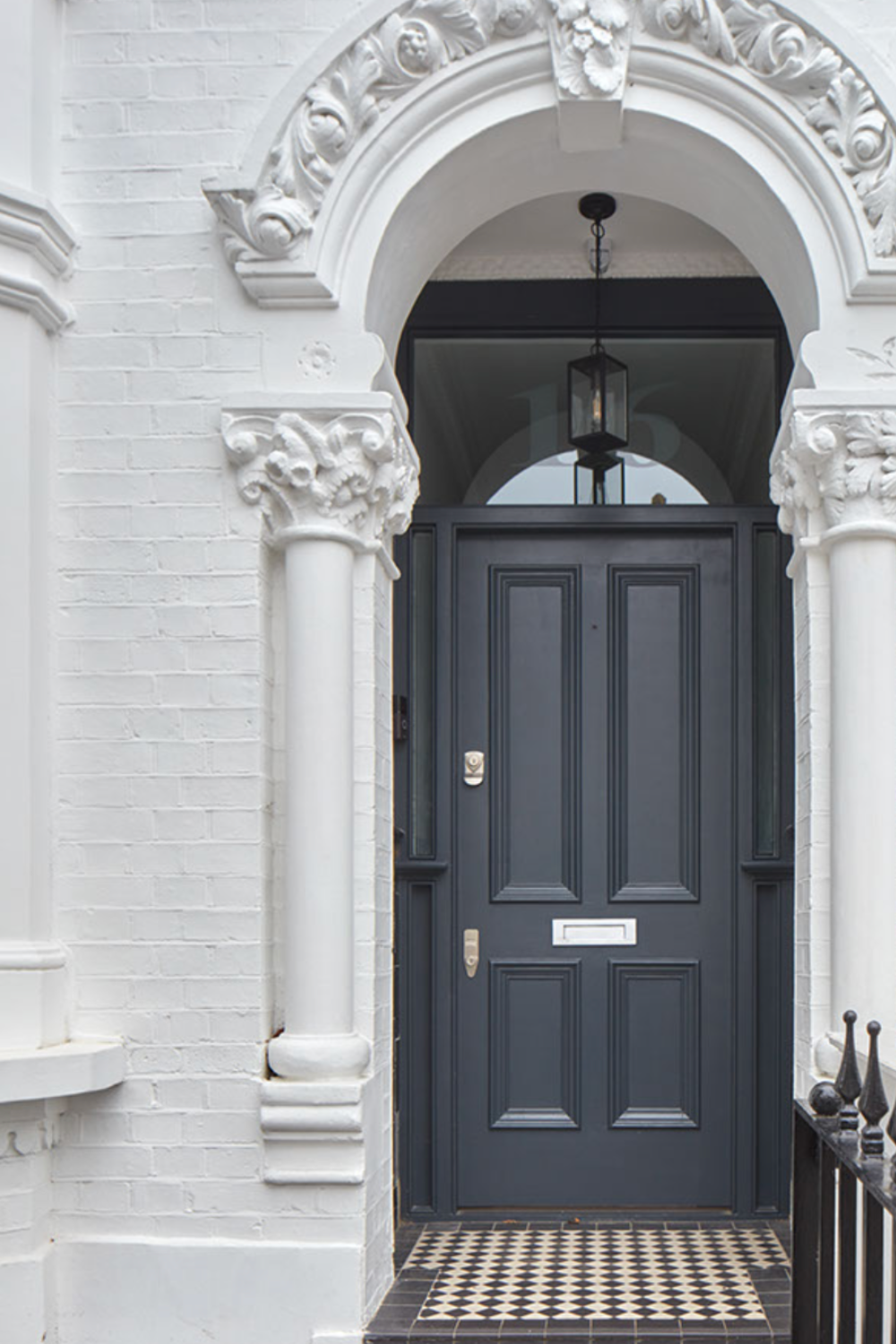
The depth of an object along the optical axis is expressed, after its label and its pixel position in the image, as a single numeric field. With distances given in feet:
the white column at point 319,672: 15.17
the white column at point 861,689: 14.99
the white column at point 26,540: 14.83
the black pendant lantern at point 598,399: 19.53
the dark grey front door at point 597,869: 18.88
